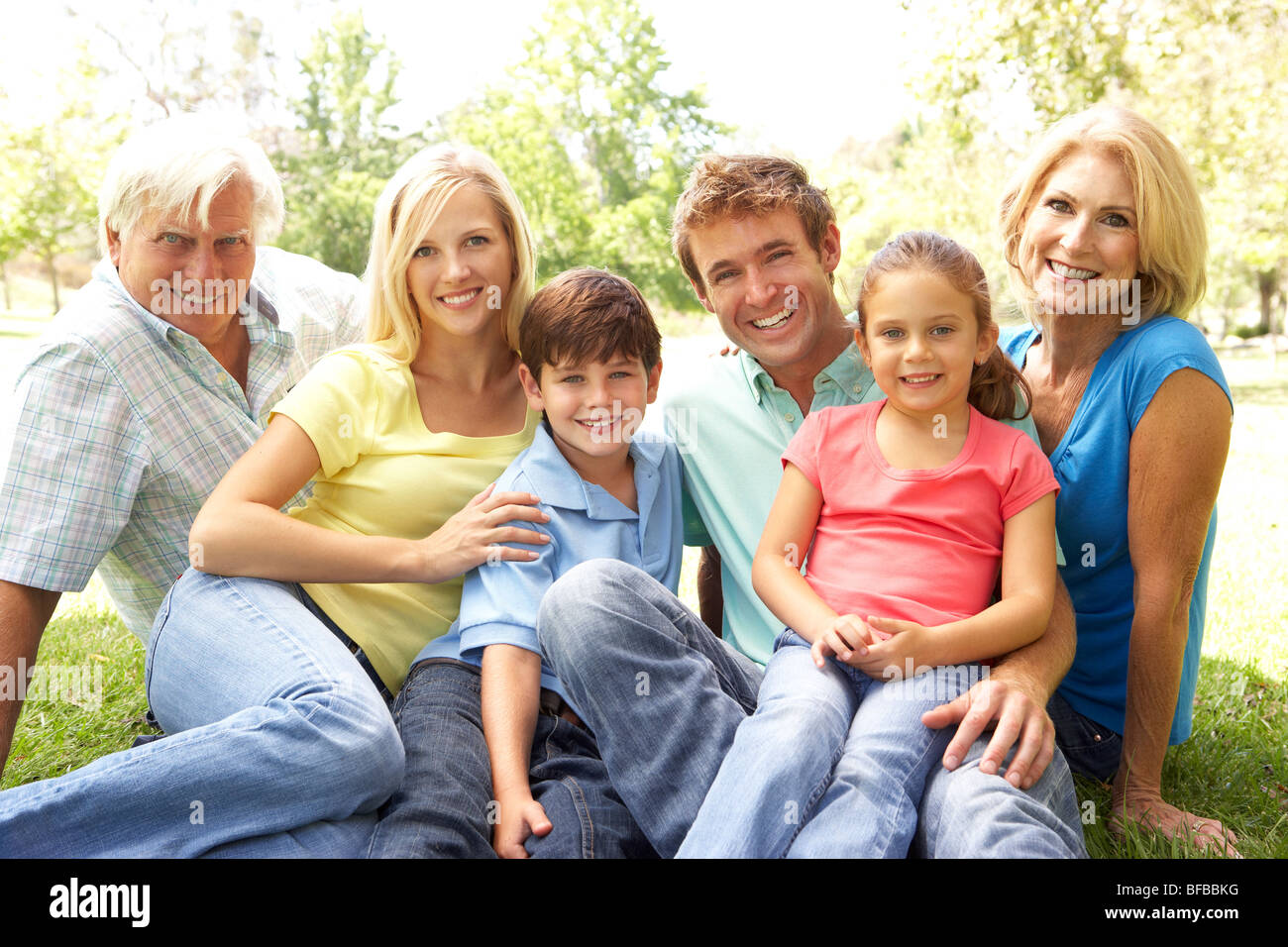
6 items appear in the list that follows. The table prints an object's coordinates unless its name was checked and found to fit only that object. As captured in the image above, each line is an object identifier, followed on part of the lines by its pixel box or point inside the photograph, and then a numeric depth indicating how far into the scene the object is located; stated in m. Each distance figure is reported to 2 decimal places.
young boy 2.41
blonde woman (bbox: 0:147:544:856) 2.28
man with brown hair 2.27
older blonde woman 2.75
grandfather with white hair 2.80
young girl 2.19
